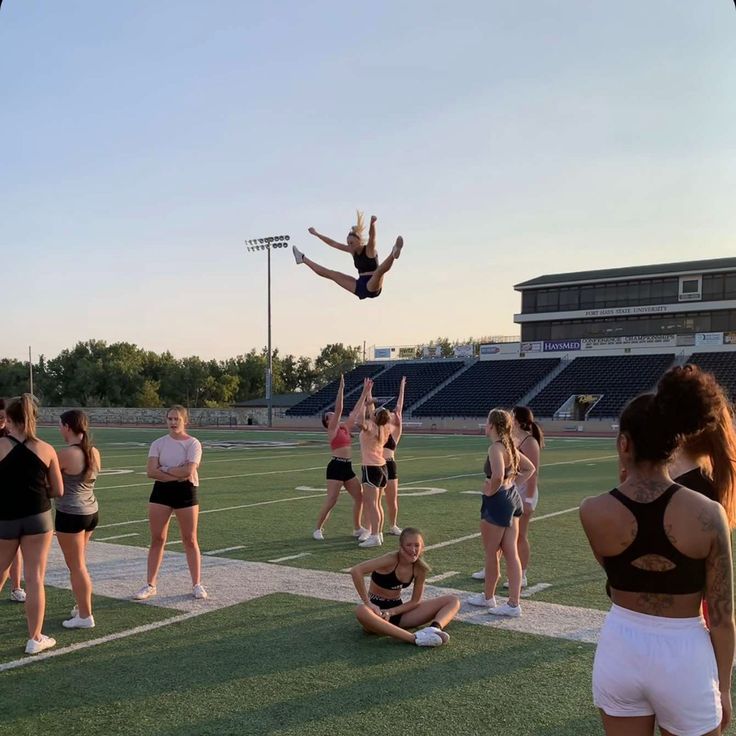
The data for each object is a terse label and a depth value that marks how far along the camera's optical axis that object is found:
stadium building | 47.12
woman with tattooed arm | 2.46
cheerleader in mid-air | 7.39
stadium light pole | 46.74
